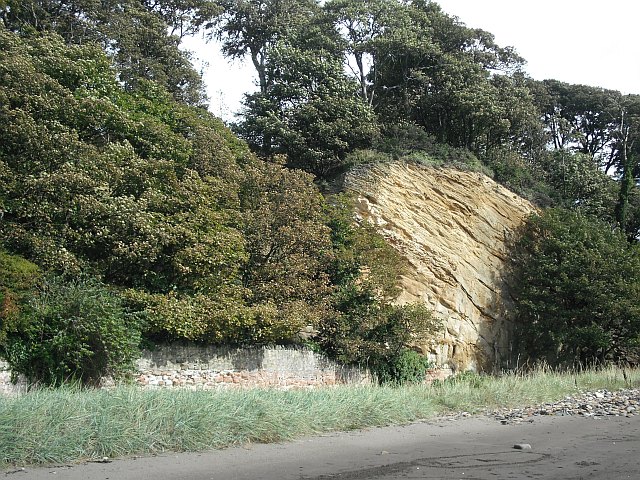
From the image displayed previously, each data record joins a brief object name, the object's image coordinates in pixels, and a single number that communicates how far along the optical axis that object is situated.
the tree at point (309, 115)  30.16
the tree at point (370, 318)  22.20
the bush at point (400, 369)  22.89
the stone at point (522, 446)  10.76
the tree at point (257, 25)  35.59
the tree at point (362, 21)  33.28
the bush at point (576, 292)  28.83
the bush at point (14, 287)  15.25
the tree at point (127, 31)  25.81
